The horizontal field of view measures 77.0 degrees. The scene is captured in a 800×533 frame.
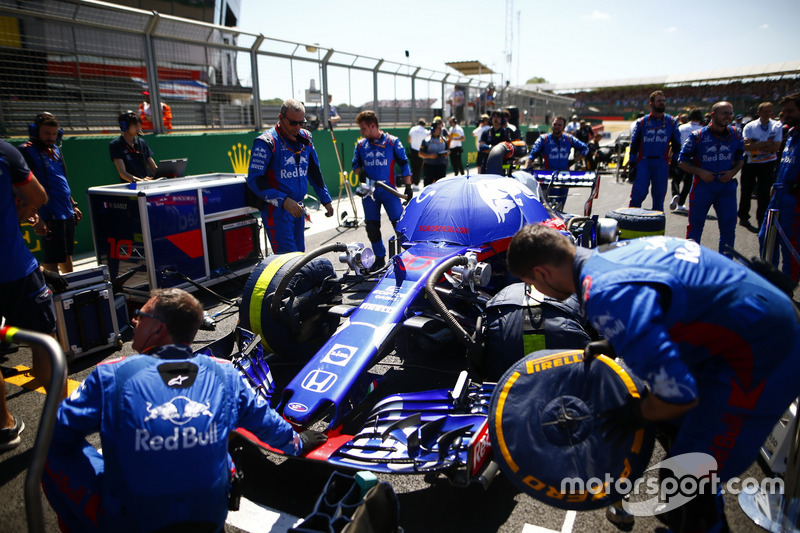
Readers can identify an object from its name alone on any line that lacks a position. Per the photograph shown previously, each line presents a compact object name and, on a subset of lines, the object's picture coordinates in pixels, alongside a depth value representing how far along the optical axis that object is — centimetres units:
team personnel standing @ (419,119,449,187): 1080
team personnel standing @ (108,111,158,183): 658
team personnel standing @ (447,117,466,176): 1425
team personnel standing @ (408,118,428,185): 1281
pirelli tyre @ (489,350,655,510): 200
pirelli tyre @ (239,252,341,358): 354
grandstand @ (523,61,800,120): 4428
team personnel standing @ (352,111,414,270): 653
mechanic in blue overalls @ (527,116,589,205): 812
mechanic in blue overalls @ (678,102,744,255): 590
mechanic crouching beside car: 173
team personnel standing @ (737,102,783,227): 862
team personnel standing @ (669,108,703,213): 1061
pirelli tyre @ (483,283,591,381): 282
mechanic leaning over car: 167
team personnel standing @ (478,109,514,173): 1070
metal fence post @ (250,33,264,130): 1015
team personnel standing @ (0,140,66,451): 301
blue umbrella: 409
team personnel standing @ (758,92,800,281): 471
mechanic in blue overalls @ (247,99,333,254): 502
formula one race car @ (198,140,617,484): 247
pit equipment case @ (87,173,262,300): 516
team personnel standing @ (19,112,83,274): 508
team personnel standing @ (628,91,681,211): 729
